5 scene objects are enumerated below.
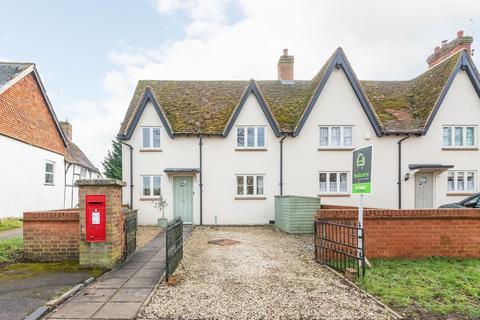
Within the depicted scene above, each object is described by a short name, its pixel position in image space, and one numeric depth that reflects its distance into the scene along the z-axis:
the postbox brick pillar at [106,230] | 7.34
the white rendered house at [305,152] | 16.55
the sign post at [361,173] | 7.28
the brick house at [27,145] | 16.11
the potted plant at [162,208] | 15.63
